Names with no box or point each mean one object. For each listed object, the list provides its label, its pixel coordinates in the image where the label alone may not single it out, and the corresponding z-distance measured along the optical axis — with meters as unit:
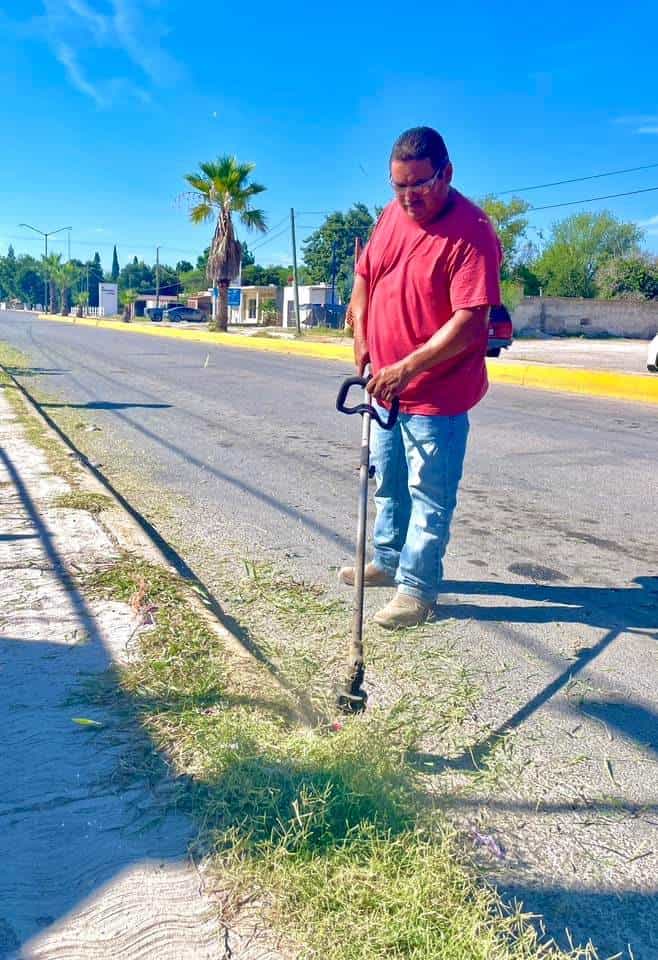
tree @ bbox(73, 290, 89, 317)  67.97
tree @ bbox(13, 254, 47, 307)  119.00
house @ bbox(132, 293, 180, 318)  84.56
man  3.09
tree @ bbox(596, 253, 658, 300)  48.22
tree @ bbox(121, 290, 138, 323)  57.53
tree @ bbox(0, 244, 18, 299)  124.44
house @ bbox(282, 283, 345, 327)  44.72
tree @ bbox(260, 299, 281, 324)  54.53
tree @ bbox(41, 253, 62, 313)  79.31
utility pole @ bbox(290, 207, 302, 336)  39.06
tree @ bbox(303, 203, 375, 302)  75.94
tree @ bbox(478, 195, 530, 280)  55.81
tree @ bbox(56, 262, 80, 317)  81.44
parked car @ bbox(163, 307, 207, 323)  62.50
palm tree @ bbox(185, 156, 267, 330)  34.81
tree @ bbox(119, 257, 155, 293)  117.75
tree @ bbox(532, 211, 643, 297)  56.69
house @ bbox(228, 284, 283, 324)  57.38
